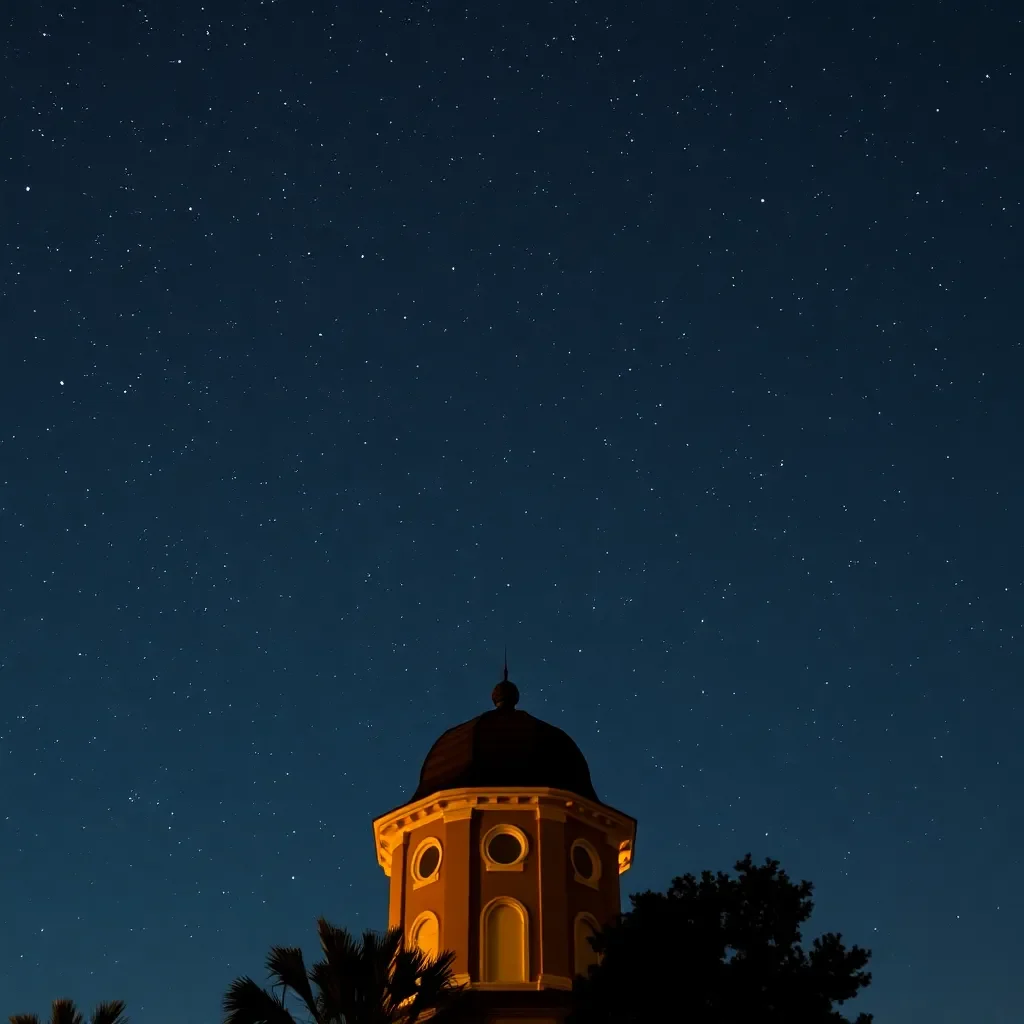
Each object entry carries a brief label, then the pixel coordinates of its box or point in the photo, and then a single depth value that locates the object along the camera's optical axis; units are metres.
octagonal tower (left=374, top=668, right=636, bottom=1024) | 27.30
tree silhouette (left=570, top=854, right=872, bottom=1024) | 21.75
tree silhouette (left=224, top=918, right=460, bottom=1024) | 20.23
